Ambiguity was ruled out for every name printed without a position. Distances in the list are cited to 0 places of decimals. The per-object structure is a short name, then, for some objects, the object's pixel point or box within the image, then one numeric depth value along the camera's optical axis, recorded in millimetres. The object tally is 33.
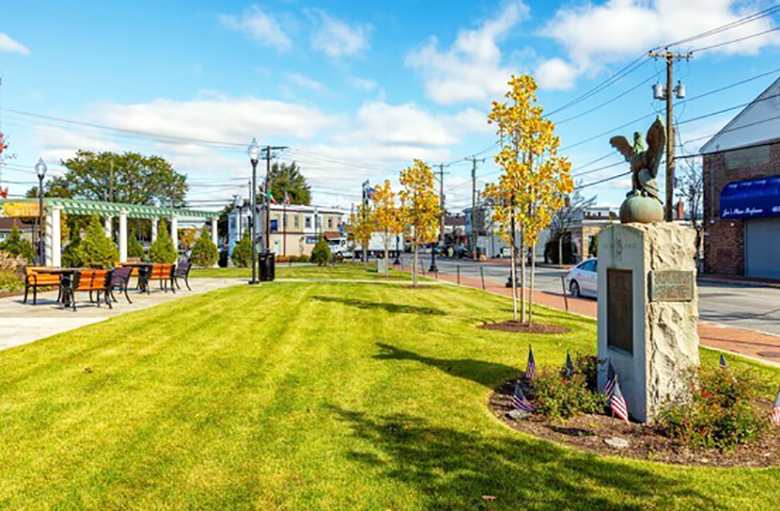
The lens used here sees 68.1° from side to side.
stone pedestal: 5793
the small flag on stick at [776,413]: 5602
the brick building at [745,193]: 31391
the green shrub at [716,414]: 5137
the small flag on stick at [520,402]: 6176
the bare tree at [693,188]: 48375
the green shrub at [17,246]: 35312
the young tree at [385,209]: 26614
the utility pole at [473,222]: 66512
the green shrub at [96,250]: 23141
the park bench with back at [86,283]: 13312
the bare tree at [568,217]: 52469
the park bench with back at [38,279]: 14242
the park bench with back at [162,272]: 17844
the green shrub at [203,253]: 38062
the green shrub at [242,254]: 39656
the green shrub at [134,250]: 40875
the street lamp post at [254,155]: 21438
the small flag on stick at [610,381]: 6195
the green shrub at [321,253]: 43250
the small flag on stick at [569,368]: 6625
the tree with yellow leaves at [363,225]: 39238
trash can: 23328
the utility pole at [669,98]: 25488
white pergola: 27625
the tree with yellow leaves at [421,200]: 22172
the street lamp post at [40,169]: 22406
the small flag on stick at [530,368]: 7152
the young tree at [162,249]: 32750
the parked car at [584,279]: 20406
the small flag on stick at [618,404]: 5828
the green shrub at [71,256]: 26219
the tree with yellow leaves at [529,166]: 11102
